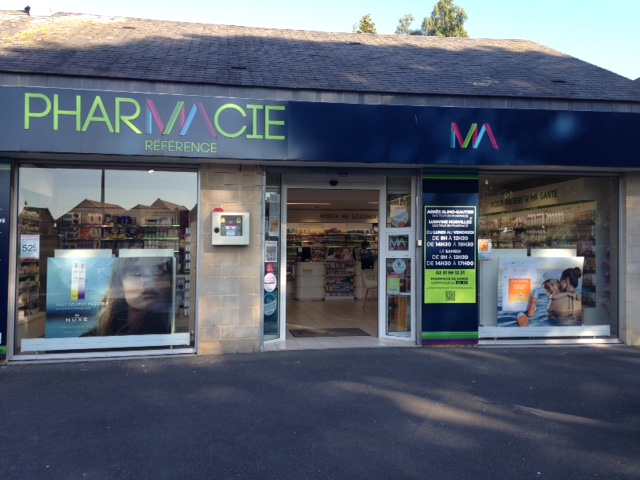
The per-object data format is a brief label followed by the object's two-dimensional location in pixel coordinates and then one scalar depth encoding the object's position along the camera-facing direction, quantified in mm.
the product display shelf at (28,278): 7523
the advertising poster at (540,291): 8820
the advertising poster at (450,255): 8406
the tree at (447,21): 32788
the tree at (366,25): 28509
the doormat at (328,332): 9453
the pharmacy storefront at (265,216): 7312
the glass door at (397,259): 8812
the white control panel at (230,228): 7789
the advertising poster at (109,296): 7664
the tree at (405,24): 34588
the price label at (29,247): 7527
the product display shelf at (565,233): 9031
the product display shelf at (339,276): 15750
